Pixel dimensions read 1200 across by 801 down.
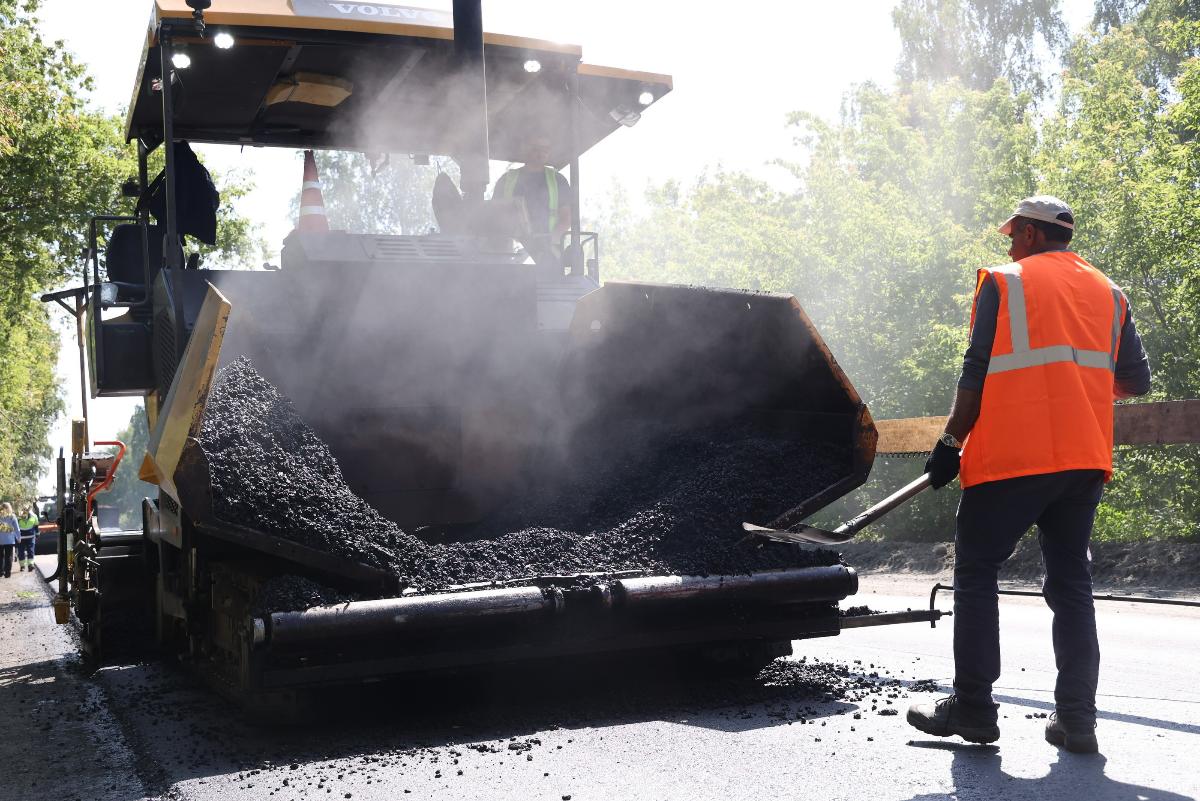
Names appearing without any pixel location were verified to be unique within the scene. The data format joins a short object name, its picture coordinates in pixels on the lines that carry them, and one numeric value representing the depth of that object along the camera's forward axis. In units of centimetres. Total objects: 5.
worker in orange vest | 348
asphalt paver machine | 436
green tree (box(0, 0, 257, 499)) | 1808
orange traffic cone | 640
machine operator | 686
